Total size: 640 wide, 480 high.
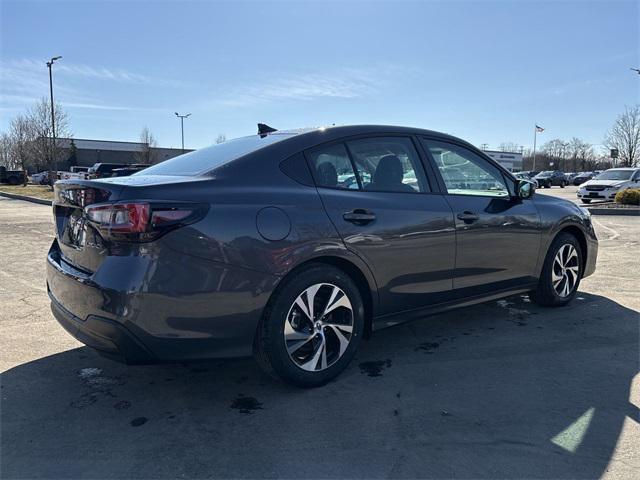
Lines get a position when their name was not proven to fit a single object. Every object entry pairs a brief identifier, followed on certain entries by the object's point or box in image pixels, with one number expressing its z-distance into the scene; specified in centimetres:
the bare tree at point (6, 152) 5444
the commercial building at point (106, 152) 7035
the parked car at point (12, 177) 4316
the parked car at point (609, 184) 2008
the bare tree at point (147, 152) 5588
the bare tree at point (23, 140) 3866
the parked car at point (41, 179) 4394
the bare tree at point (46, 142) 3176
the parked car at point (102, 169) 2971
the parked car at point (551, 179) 4484
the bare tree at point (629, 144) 4072
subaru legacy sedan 271
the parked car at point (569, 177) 5224
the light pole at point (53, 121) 2980
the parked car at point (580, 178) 5184
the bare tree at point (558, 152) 9425
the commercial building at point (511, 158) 7306
